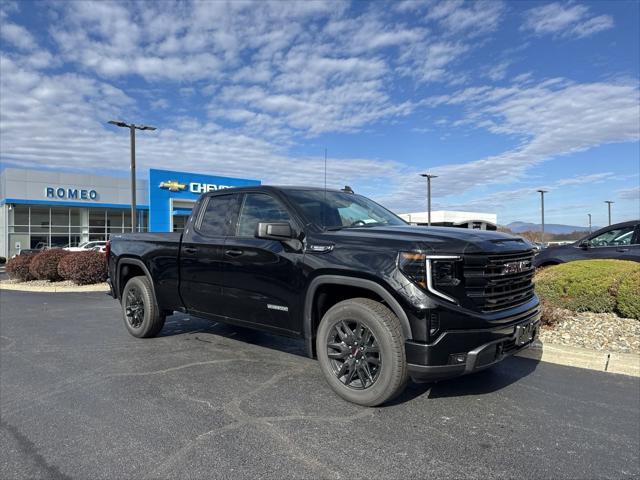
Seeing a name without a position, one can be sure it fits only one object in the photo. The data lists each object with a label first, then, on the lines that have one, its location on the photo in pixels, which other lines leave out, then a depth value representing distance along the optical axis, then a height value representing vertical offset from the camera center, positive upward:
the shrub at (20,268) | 16.06 -0.91
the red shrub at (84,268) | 14.06 -0.80
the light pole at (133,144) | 18.59 +3.82
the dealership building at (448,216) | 54.71 +2.73
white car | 31.72 -0.29
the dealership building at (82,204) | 33.91 +2.76
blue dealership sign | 35.50 +3.70
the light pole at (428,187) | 35.48 +3.84
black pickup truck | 3.57 -0.39
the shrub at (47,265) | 15.26 -0.77
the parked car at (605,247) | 9.05 -0.18
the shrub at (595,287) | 6.60 -0.74
